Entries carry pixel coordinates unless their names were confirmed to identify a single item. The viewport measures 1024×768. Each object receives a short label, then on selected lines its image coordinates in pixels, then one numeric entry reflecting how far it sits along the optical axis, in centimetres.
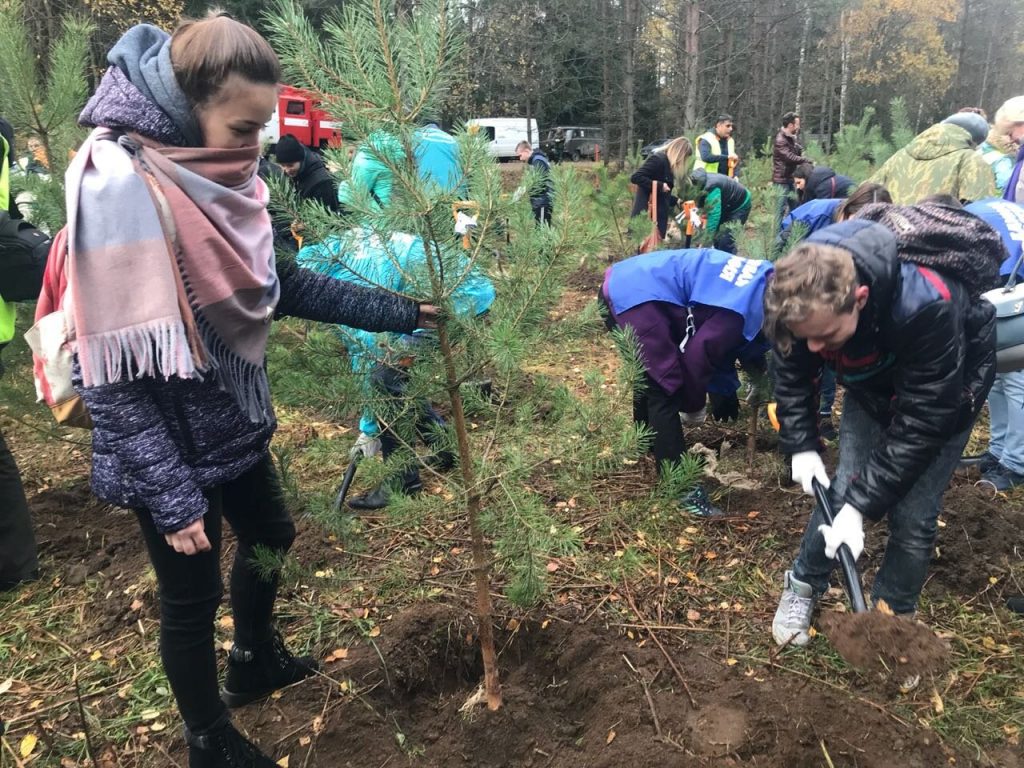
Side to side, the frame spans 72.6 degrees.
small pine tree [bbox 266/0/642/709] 146
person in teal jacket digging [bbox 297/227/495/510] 169
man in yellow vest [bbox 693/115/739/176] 796
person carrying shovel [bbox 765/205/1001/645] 177
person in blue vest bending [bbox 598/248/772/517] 276
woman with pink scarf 122
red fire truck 1623
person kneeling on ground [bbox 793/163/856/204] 599
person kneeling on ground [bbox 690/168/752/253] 475
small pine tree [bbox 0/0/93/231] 268
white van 2353
